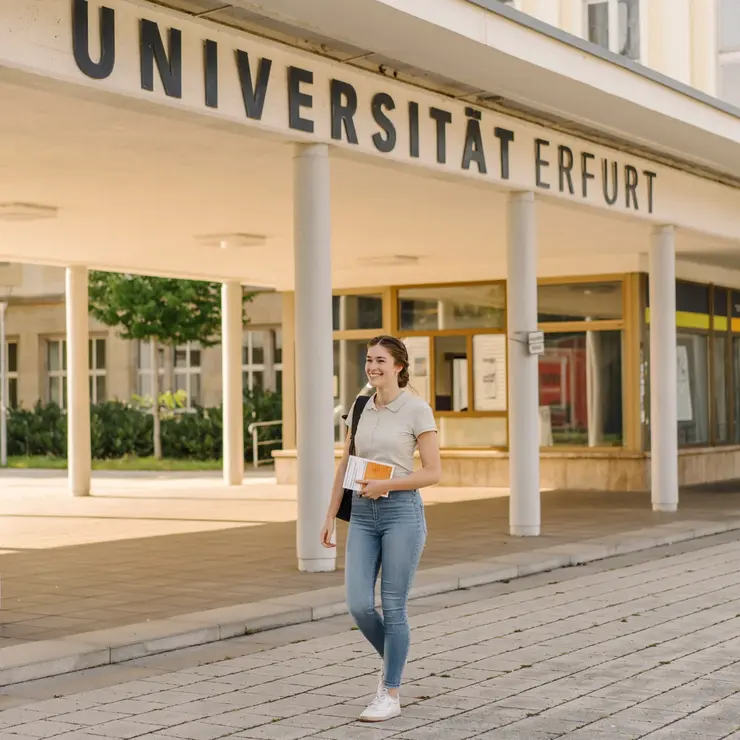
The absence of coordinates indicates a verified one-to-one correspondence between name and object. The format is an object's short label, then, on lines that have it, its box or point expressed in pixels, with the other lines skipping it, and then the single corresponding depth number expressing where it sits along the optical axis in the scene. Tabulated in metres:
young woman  6.88
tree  31.98
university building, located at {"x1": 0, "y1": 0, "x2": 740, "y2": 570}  11.05
